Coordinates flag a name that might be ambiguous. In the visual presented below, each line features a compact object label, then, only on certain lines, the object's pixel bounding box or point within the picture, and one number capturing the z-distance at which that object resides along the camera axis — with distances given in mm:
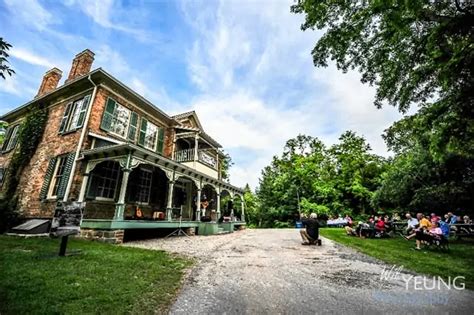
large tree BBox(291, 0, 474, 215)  4984
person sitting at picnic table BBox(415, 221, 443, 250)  7740
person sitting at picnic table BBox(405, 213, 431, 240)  8100
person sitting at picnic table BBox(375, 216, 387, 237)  11703
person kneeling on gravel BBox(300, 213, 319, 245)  8484
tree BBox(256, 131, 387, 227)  27859
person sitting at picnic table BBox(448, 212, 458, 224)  10750
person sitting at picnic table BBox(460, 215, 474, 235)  10395
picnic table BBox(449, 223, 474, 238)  9922
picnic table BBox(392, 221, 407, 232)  13207
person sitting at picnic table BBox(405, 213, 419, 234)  10848
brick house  9266
